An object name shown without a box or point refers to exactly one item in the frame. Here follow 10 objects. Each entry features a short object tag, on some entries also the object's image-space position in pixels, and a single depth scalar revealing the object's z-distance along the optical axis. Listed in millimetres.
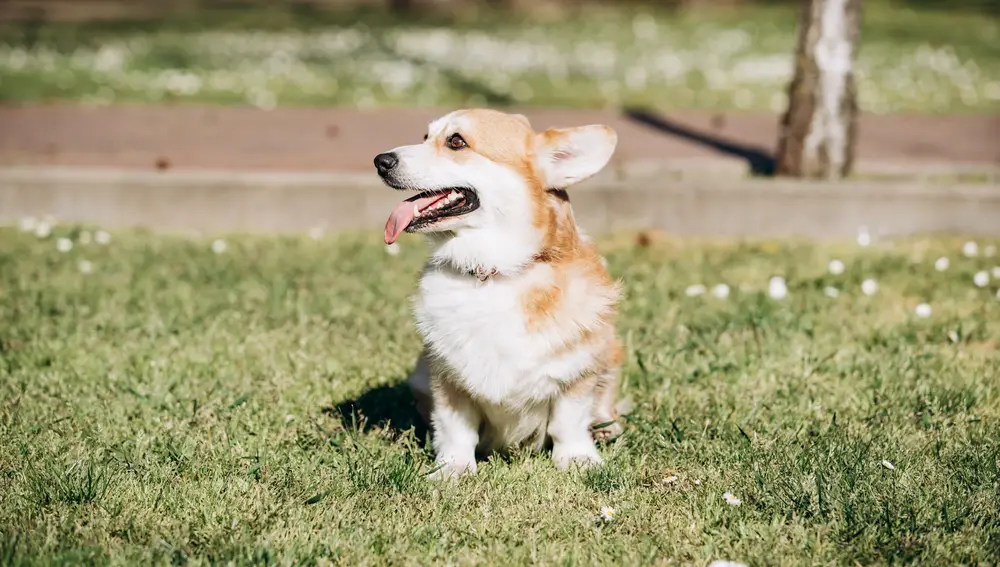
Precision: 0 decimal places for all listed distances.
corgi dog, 3342
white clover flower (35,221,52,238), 6422
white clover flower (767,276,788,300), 5348
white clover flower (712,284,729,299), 5469
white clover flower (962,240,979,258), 6141
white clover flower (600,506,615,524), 3213
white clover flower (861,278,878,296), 5469
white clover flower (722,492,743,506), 3268
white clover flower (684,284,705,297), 5516
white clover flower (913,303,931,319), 5072
